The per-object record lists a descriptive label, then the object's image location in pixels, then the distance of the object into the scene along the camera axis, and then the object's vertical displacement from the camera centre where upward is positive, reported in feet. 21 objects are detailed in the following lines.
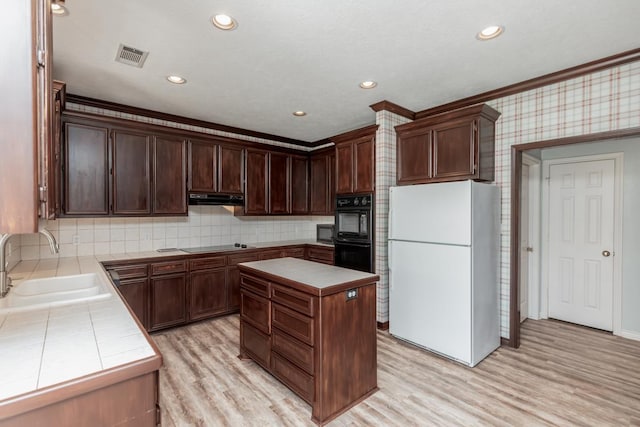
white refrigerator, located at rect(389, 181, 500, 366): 8.99 -1.84
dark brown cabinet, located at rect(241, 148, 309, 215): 14.58 +1.38
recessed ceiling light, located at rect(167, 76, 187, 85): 9.23 +4.06
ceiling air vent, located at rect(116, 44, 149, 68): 7.65 +4.07
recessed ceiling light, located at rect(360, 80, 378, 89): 9.64 +4.07
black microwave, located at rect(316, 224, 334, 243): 16.49 -1.24
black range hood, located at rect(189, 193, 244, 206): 12.73 +0.51
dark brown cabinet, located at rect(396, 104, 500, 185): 9.68 +2.18
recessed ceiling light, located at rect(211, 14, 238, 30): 6.40 +4.08
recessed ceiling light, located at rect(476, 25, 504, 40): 6.77 +4.07
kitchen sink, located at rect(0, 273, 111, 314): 5.51 -1.73
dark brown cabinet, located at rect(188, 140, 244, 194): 12.82 +1.91
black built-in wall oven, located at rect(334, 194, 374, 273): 11.85 -0.89
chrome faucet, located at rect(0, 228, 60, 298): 5.64 -0.99
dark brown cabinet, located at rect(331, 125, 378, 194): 11.93 +2.03
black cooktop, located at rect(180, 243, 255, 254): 13.06 -1.69
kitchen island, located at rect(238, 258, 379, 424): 6.64 -2.90
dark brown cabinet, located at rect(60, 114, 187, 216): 10.30 +1.49
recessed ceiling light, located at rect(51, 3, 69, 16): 6.00 +4.07
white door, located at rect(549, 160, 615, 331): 11.64 -1.30
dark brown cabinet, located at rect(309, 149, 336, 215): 15.80 +1.48
